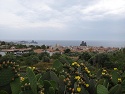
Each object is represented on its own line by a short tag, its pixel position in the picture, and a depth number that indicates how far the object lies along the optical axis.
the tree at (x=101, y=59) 10.78
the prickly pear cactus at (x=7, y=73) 0.67
